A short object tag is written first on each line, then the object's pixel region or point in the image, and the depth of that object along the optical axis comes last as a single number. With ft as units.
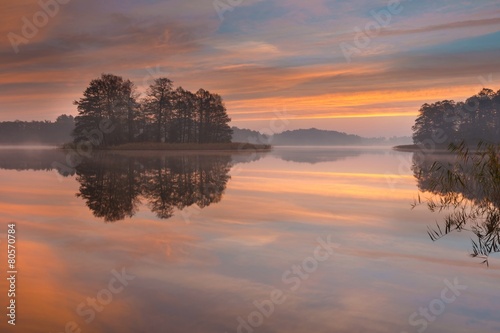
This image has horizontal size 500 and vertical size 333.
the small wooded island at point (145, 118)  288.92
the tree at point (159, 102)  300.61
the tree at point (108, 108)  289.74
